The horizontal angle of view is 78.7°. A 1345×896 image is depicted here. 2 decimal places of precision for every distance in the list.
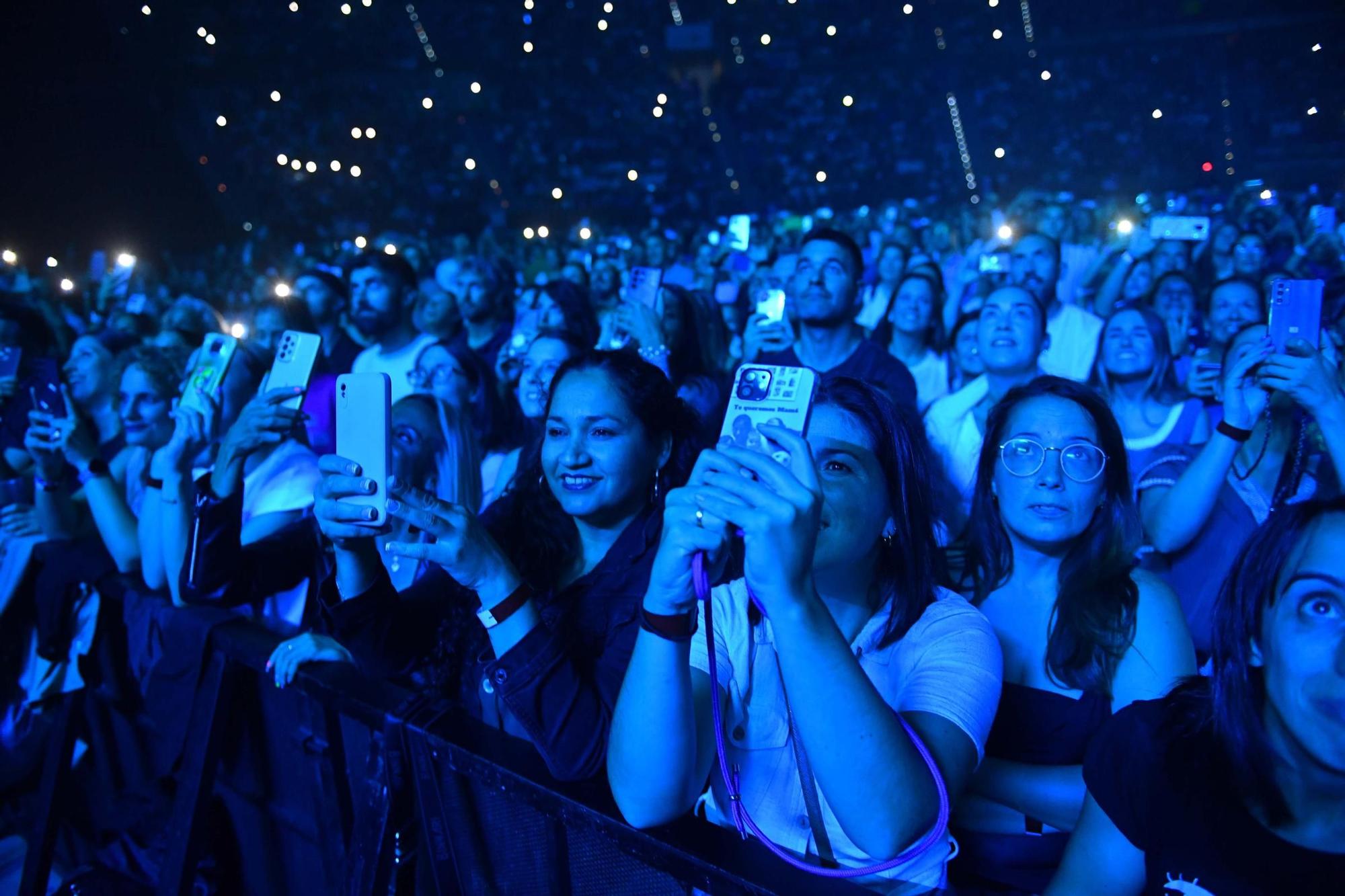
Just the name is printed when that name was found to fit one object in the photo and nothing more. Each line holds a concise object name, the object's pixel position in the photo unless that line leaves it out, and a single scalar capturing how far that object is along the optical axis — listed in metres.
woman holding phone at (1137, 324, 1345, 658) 2.08
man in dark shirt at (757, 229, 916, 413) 3.82
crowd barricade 1.21
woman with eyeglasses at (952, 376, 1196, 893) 1.60
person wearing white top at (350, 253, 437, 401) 4.39
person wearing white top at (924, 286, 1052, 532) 3.23
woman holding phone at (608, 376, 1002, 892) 0.96
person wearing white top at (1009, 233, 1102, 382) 4.31
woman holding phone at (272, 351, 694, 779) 1.43
